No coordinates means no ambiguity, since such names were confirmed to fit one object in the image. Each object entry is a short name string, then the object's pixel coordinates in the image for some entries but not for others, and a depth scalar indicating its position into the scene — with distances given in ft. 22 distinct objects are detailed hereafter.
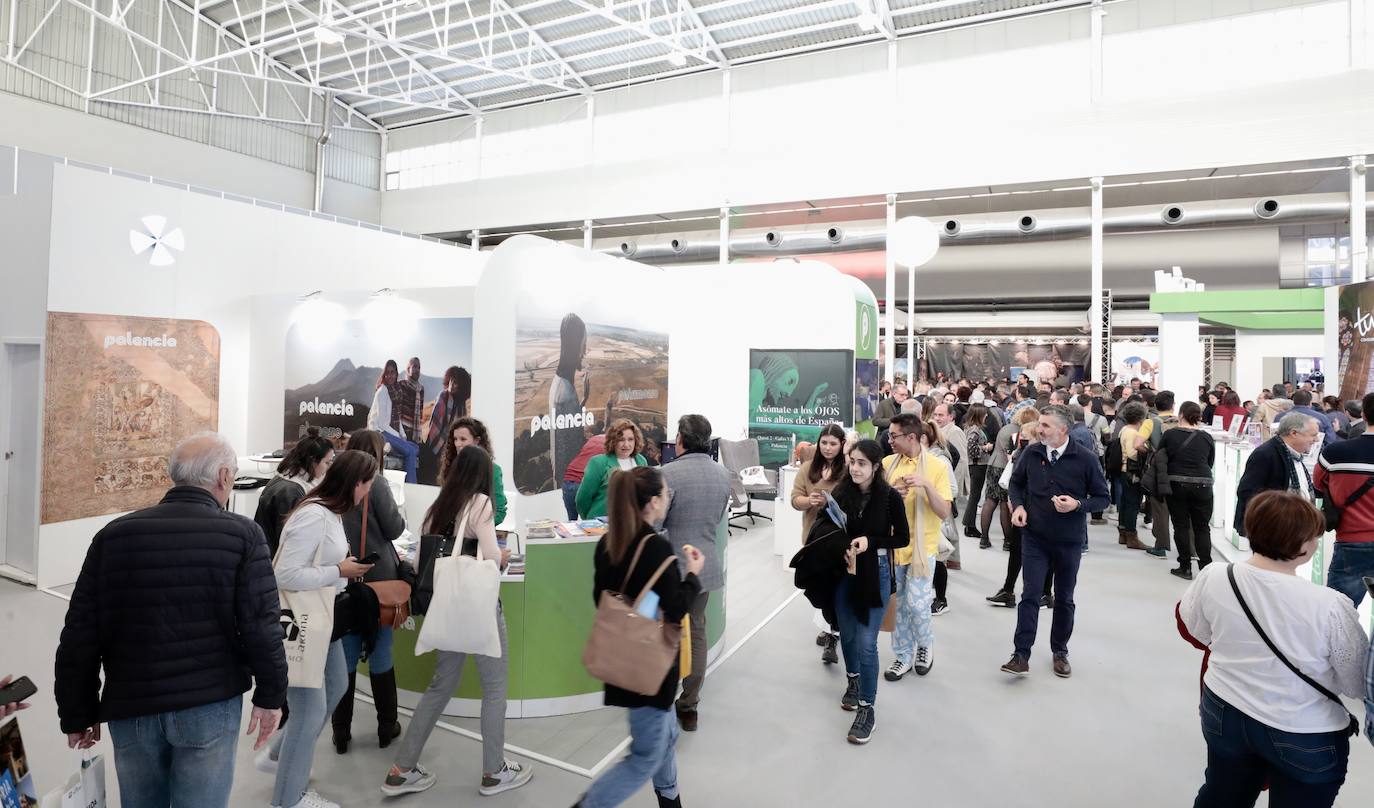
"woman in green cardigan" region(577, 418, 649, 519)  13.12
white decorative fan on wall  22.03
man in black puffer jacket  5.80
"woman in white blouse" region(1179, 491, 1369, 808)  5.83
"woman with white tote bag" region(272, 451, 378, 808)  7.83
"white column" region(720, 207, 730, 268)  47.65
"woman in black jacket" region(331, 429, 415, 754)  9.58
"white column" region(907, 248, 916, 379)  31.66
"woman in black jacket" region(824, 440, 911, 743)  10.19
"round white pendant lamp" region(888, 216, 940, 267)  31.10
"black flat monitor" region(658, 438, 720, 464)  19.66
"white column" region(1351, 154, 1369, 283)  33.37
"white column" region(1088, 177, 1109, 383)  38.50
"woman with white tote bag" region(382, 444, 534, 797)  8.89
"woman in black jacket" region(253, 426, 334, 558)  9.63
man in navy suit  12.10
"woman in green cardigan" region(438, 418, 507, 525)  12.10
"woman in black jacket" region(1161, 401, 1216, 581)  17.71
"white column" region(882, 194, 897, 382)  39.93
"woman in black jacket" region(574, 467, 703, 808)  7.29
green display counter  11.12
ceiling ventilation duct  39.06
